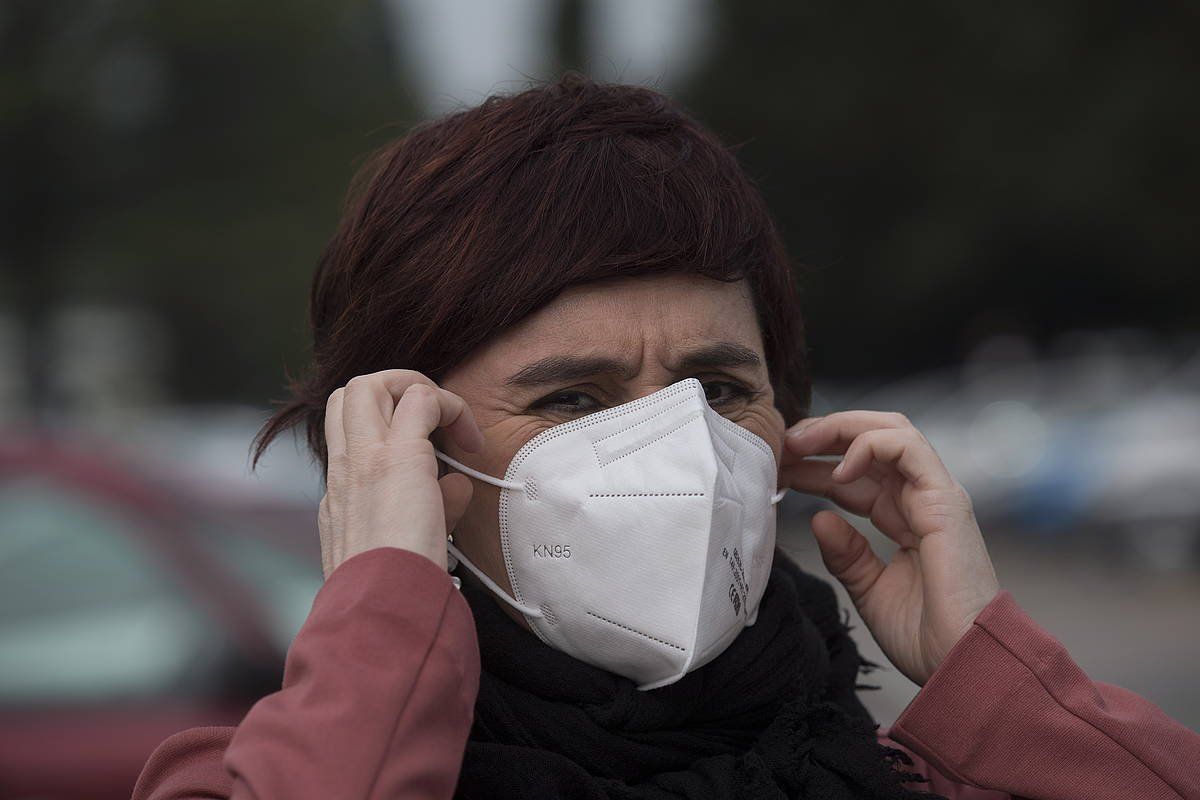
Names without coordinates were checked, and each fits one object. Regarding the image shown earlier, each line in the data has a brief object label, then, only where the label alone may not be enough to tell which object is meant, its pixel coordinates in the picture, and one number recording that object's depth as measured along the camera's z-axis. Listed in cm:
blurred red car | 330
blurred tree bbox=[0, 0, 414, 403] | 1310
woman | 202
